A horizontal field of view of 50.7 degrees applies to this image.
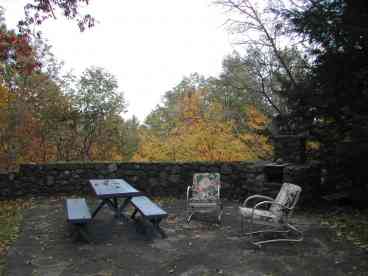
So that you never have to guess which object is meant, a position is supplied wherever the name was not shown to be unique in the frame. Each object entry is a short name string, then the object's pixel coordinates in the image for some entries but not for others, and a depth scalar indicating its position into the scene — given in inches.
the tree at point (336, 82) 238.8
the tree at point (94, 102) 537.6
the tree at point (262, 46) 406.9
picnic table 203.0
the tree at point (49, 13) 235.8
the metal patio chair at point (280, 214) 192.7
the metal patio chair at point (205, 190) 242.5
